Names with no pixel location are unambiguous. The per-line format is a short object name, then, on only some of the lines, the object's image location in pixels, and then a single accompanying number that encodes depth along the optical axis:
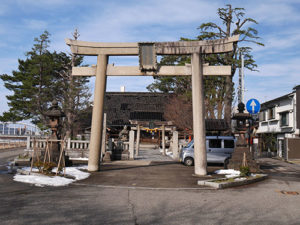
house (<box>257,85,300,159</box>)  23.15
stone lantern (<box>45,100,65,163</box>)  13.37
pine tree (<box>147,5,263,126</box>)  24.19
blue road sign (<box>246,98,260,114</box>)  13.54
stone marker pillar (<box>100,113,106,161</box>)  18.65
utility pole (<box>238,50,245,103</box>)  20.22
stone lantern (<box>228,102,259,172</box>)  13.38
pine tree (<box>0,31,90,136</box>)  27.83
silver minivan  16.56
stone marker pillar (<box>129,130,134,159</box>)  19.72
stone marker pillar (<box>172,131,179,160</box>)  21.50
